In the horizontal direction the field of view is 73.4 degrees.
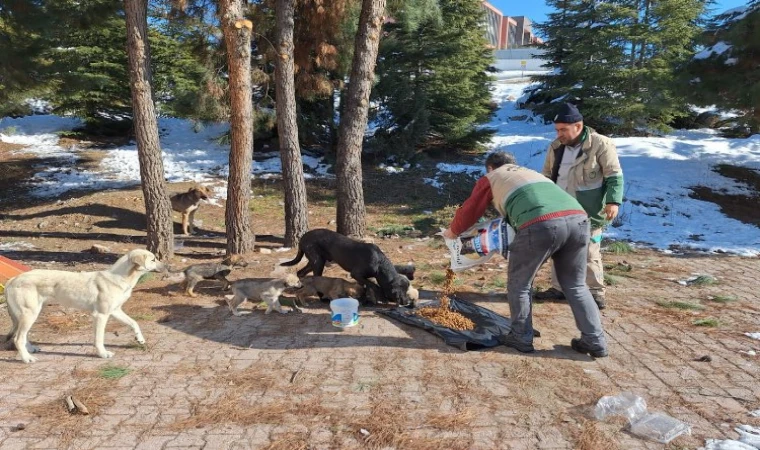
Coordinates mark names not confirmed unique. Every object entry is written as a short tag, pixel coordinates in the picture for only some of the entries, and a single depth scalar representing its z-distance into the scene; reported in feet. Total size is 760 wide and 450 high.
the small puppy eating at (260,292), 18.40
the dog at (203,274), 20.48
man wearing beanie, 16.74
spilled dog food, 16.67
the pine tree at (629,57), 57.47
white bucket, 16.60
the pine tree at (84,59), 31.17
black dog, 19.26
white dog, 13.42
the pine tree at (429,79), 51.98
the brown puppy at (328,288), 19.58
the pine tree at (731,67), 39.68
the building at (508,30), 197.98
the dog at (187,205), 34.81
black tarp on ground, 15.03
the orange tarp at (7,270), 19.31
